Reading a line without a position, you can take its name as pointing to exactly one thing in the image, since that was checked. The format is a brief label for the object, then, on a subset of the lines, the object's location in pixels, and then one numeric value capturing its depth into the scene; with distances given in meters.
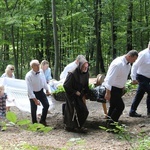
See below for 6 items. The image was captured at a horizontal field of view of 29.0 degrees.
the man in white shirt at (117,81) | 5.96
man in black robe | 6.17
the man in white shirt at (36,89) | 6.79
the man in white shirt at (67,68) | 8.52
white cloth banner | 8.20
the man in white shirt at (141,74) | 6.70
